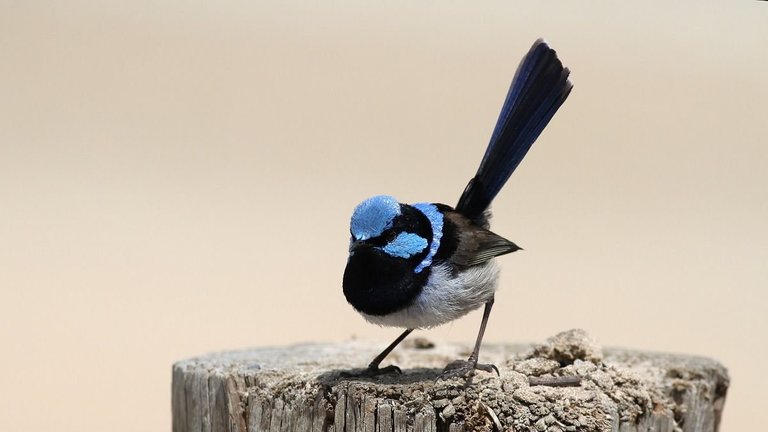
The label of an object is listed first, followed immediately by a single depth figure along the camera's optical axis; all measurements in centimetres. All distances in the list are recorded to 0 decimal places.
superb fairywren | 804
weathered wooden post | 738
